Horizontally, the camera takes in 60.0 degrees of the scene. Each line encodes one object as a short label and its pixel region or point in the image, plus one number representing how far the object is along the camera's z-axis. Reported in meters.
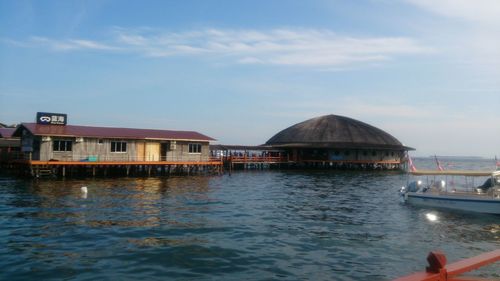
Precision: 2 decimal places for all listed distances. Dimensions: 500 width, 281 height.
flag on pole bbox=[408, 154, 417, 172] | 33.03
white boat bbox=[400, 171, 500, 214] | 26.73
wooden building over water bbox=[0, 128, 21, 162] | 53.51
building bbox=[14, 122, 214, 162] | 44.56
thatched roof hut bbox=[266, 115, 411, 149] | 78.62
